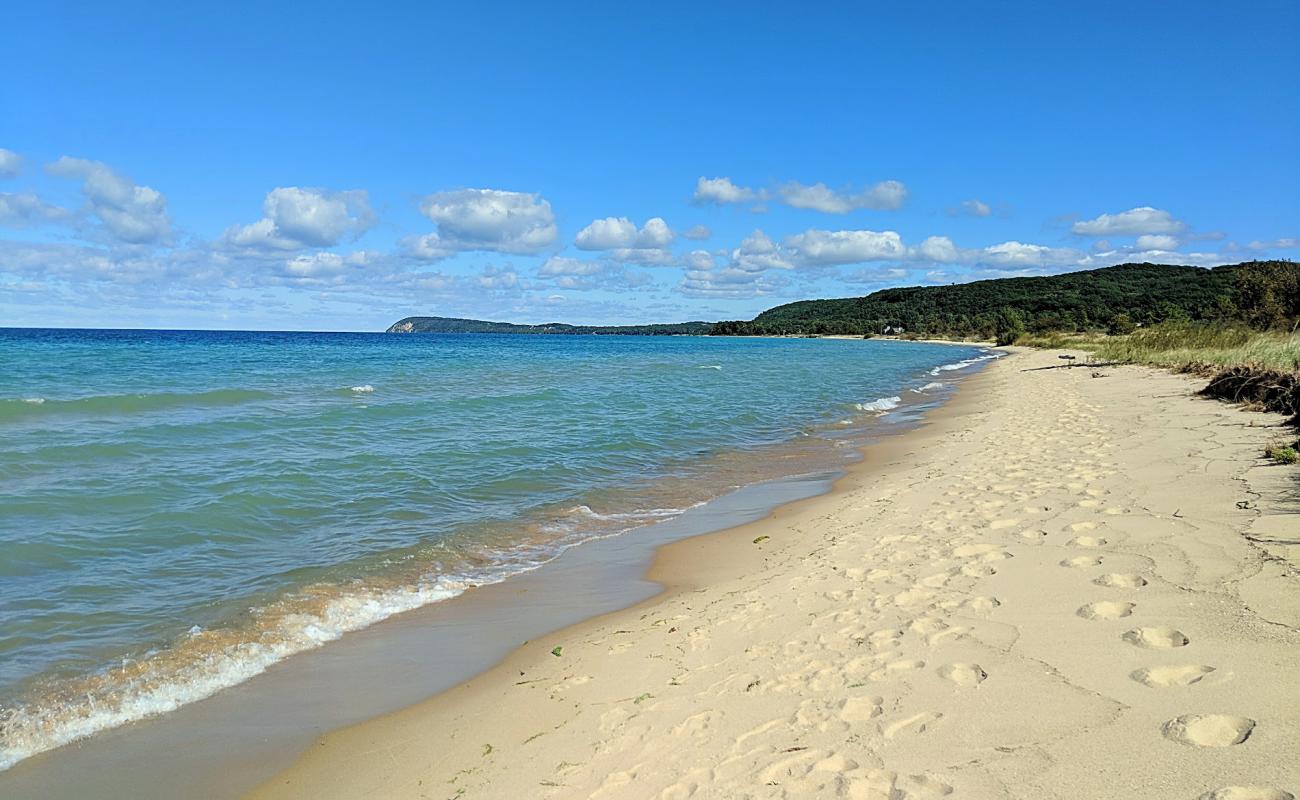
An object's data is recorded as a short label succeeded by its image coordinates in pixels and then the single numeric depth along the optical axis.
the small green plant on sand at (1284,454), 7.59
